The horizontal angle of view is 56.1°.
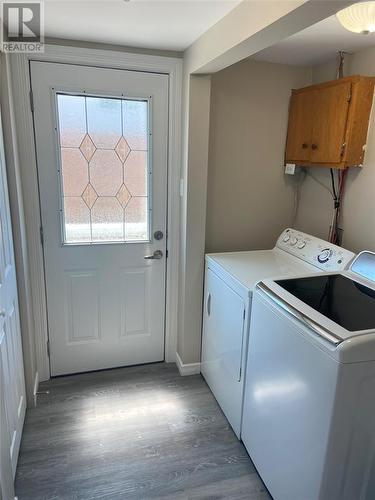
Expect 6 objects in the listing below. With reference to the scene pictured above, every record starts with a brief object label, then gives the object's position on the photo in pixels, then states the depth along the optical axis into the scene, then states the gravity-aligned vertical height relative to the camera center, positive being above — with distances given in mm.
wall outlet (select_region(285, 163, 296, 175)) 2555 -33
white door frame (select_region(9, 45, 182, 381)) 2064 +46
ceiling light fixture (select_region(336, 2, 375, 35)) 1285 +541
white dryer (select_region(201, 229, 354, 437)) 1964 -753
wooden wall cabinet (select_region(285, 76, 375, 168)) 1981 +257
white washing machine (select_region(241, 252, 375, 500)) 1236 -845
